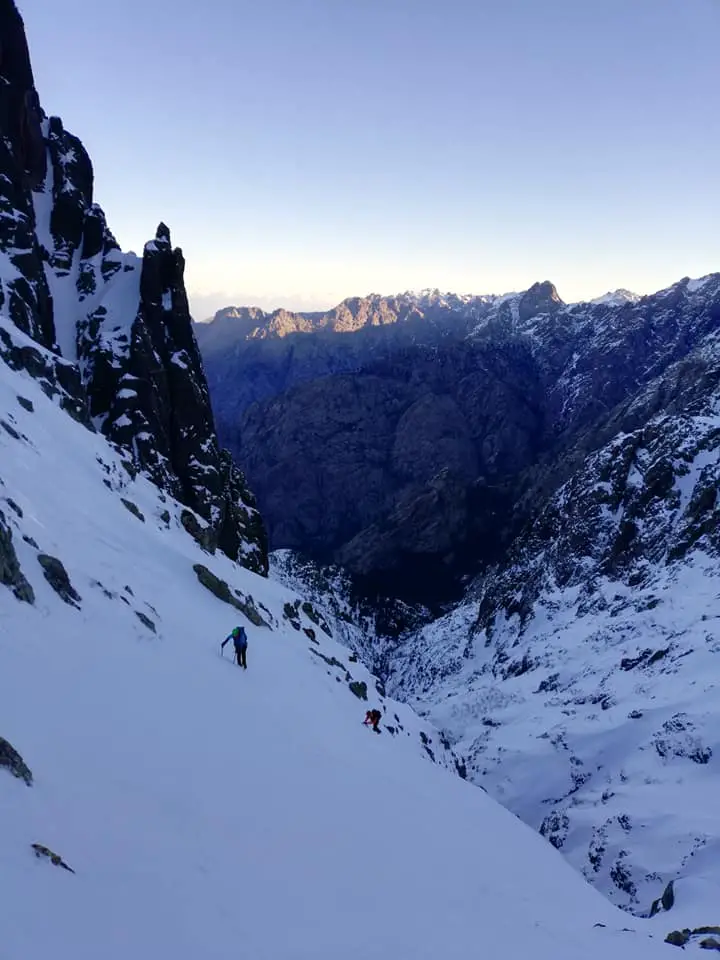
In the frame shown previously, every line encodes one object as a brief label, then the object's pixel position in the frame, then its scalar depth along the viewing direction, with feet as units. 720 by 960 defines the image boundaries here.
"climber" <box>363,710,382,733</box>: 75.87
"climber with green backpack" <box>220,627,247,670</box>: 58.18
